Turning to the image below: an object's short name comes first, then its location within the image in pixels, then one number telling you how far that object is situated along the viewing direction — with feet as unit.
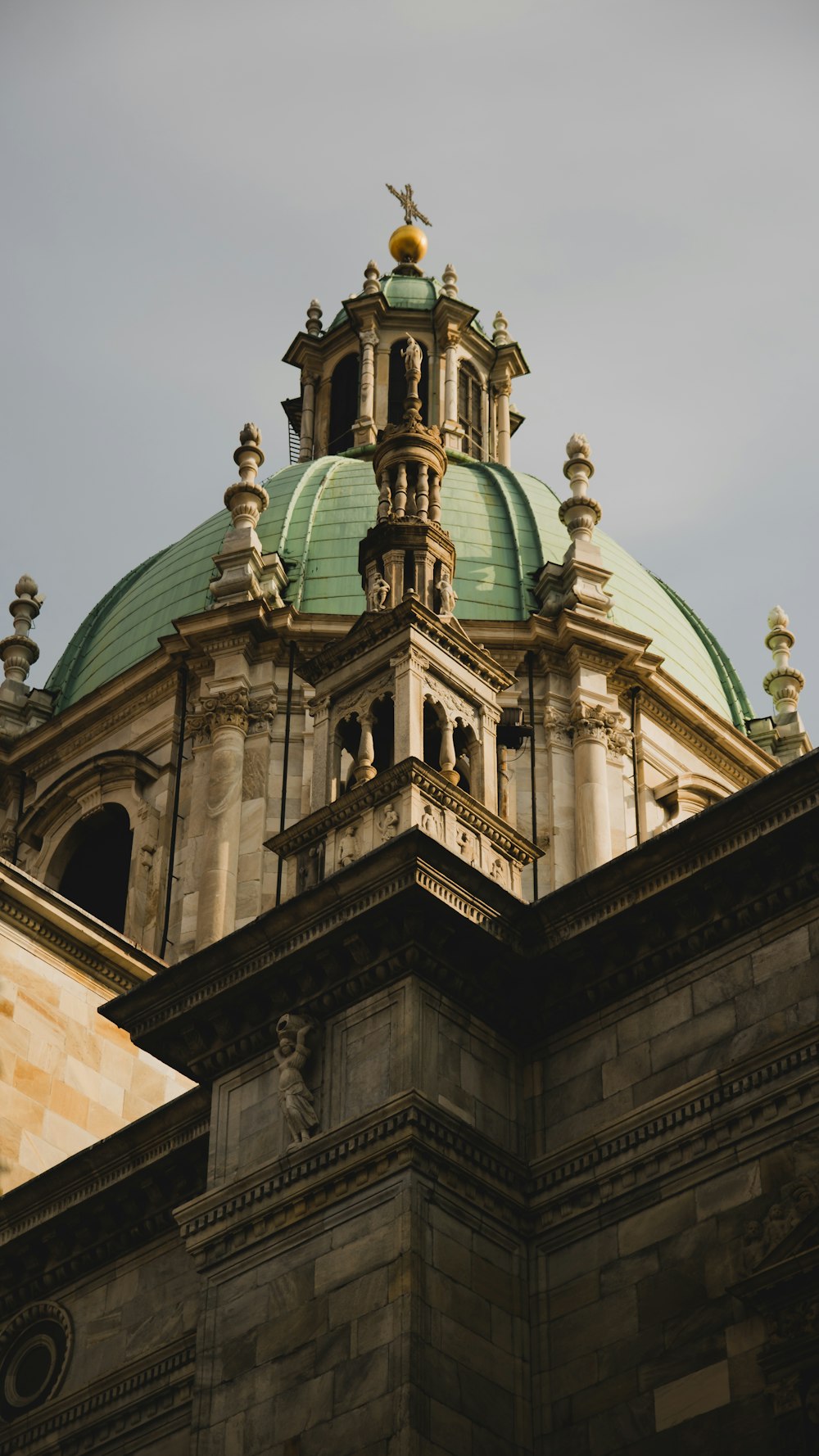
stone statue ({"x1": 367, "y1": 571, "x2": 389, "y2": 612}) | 84.53
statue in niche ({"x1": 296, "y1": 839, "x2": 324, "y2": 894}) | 77.20
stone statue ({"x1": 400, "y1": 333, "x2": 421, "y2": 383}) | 95.91
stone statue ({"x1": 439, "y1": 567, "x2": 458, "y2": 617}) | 84.58
